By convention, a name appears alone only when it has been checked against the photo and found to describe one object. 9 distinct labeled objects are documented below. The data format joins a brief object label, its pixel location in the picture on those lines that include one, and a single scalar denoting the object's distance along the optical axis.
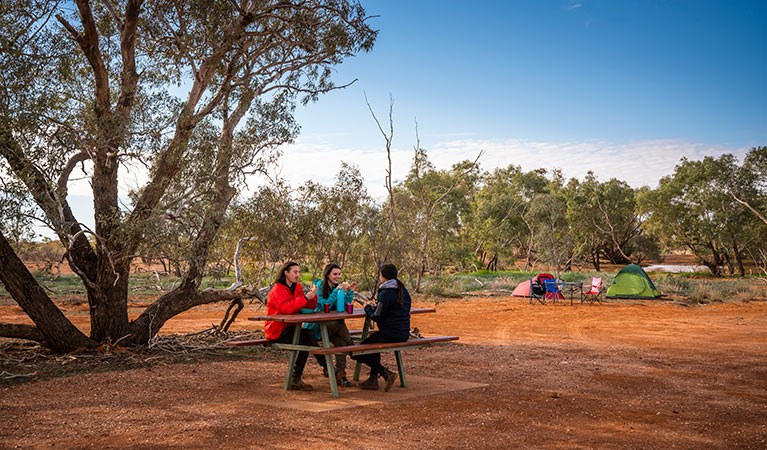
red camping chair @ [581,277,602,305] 20.90
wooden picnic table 6.16
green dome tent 22.09
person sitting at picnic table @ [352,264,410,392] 6.63
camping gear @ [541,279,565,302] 20.98
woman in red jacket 6.78
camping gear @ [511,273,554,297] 21.44
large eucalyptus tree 8.52
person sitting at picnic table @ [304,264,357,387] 6.96
